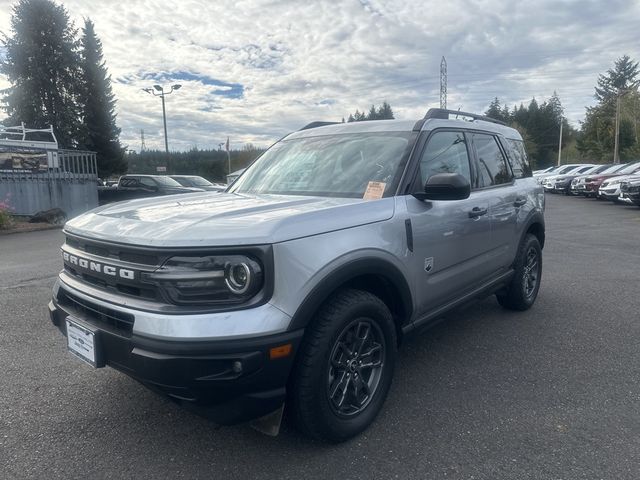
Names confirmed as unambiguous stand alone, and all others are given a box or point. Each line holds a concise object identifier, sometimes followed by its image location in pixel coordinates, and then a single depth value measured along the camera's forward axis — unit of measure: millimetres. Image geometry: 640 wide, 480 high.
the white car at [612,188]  17875
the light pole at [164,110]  25969
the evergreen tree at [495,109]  81875
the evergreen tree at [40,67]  32250
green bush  12781
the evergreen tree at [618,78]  75062
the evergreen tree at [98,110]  35388
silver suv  2199
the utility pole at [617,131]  40938
